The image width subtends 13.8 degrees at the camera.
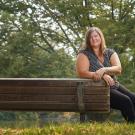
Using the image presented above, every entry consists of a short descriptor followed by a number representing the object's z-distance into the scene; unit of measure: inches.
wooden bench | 250.4
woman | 270.4
